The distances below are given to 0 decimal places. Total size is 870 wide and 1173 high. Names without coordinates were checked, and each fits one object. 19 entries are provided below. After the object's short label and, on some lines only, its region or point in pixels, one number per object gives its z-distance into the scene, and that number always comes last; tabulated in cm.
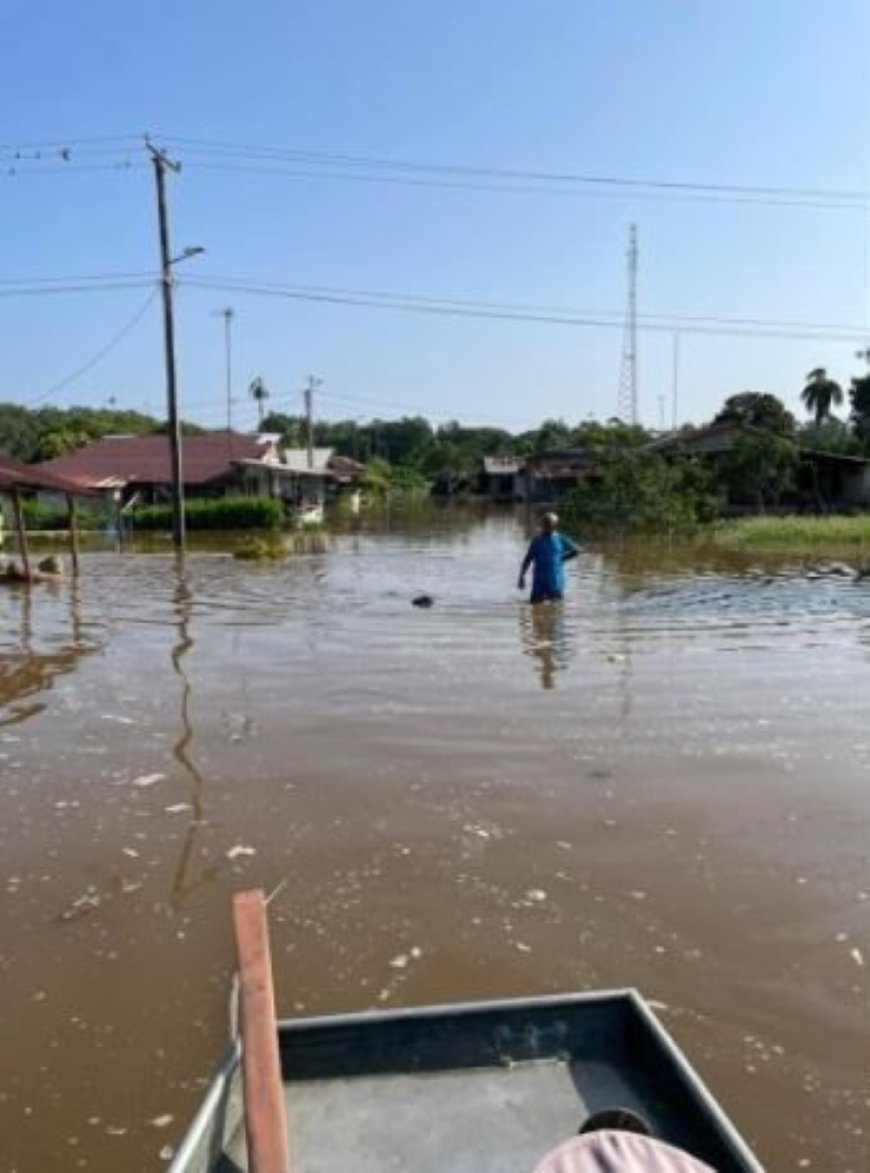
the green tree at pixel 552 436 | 10550
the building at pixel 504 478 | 8922
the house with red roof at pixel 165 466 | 5262
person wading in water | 1717
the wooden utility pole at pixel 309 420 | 7294
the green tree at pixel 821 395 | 8525
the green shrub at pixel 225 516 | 4634
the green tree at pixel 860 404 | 5934
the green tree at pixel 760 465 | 4412
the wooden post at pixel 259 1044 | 296
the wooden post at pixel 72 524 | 2672
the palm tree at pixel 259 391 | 10094
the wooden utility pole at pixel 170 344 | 3206
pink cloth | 284
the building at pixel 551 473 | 7512
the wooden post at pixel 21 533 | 2261
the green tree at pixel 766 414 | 6559
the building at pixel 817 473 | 4975
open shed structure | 2117
